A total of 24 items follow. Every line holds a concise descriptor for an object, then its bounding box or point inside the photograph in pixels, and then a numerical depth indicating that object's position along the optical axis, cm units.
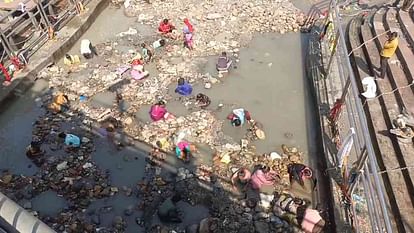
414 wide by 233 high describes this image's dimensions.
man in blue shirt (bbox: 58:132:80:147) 819
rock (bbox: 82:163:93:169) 785
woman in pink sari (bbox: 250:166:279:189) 739
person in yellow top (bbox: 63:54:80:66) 1053
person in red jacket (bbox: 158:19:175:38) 1145
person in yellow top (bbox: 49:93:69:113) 916
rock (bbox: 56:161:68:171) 778
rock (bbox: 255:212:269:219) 696
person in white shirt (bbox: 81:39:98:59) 1056
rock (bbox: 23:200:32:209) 720
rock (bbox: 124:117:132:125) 878
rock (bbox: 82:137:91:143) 836
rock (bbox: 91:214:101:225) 695
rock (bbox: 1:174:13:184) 759
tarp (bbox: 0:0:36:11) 1100
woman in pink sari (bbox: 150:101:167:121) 876
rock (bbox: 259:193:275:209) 713
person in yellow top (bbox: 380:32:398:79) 798
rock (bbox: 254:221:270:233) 673
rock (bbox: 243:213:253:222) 691
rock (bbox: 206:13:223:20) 1210
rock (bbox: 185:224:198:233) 673
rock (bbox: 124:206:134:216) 710
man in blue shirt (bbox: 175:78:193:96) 955
